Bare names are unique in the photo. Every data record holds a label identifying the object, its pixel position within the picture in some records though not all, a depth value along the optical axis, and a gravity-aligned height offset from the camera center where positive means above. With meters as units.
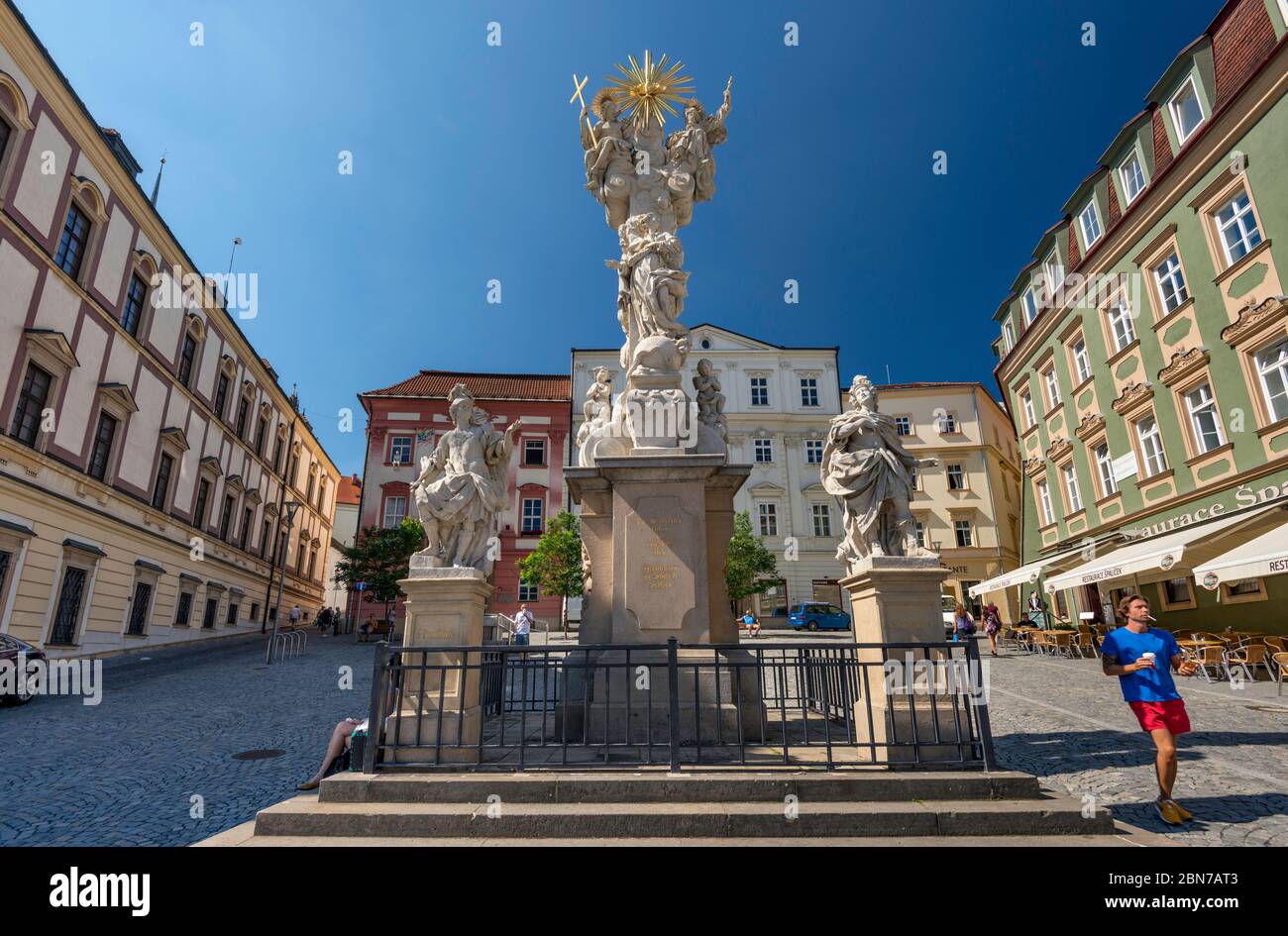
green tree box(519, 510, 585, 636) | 28.59 +4.26
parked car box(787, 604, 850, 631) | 30.67 +1.91
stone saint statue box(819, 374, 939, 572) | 6.17 +1.64
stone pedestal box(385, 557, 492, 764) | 5.63 +0.24
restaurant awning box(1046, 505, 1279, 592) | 13.60 +2.22
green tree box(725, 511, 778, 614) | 28.06 +4.26
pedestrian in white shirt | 16.60 +1.06
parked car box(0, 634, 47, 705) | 11.74 +0.30
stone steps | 4.66 -0.86
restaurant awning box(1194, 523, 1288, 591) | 10.47 +1.48
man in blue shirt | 4.94 -0.19
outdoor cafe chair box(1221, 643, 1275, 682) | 12.88 -0.08
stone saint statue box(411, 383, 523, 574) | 6.27 +1.63
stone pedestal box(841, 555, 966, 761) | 5.58 +0.39
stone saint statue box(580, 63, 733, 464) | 7.56 +5.91
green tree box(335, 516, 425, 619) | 29.28 +4.77
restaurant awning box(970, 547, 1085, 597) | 20.87 +2.61
